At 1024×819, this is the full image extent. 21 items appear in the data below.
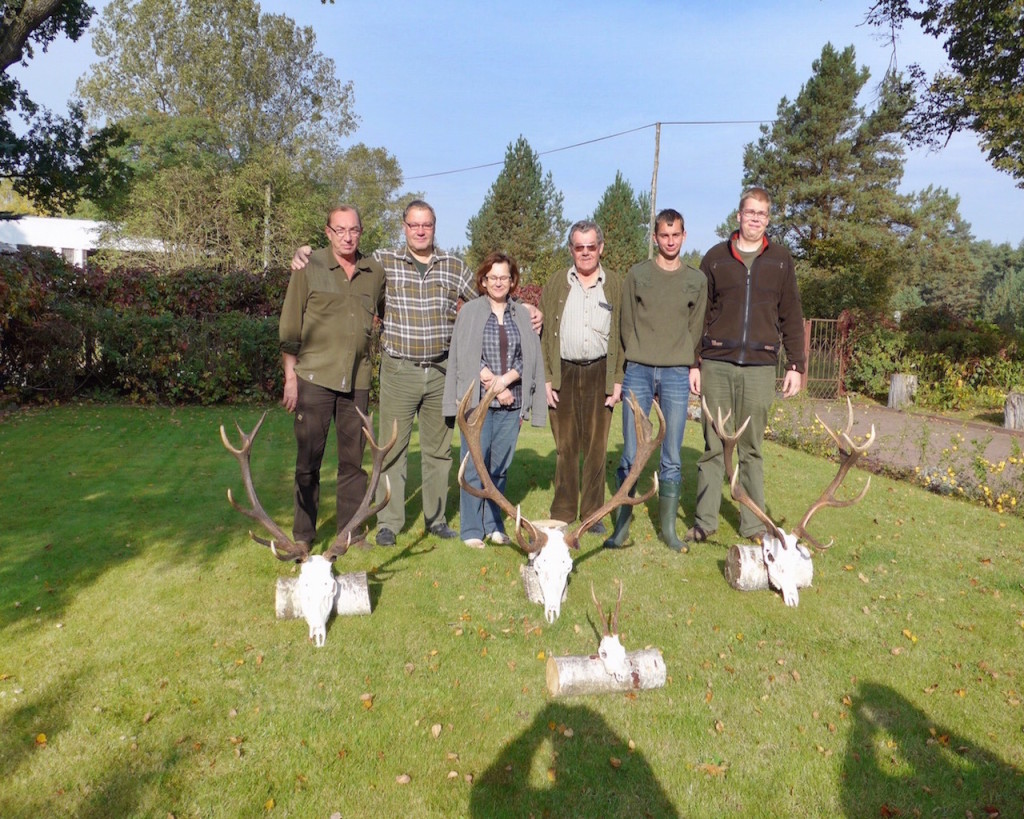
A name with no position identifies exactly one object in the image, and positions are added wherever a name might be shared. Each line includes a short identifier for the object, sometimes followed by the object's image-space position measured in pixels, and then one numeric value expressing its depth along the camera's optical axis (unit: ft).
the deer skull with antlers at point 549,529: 14.97
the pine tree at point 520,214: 135.23
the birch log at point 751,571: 16.84
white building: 105.91
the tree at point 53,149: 45.55
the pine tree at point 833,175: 87.91
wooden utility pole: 94.39
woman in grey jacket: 17.48
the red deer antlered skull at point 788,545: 16.30
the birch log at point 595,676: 12.41
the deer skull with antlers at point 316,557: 13.93
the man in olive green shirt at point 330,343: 16.98
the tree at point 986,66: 37.09
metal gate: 58.34
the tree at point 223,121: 89.61
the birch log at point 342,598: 14.87
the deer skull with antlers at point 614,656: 12.50
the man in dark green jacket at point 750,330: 17.87
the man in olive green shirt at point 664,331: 17.95
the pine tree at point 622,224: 135.95
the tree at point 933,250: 93.81
